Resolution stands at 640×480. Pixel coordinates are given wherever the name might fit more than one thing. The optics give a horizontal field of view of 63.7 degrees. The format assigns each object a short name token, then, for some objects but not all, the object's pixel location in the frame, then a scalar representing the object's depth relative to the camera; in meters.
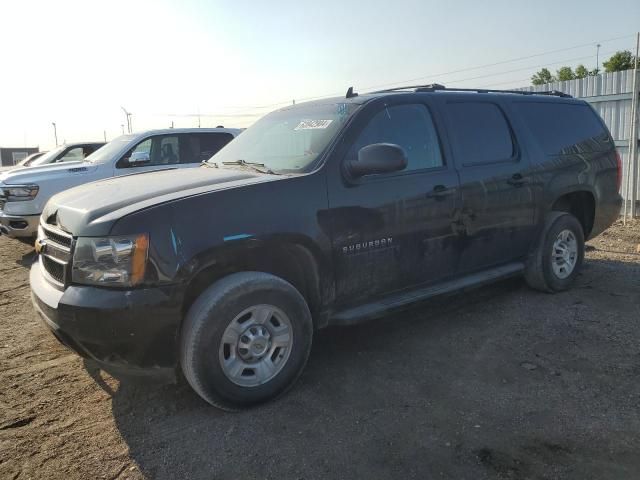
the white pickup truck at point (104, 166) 7.62
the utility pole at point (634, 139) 8.92
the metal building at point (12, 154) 33.47
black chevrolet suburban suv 2.87
